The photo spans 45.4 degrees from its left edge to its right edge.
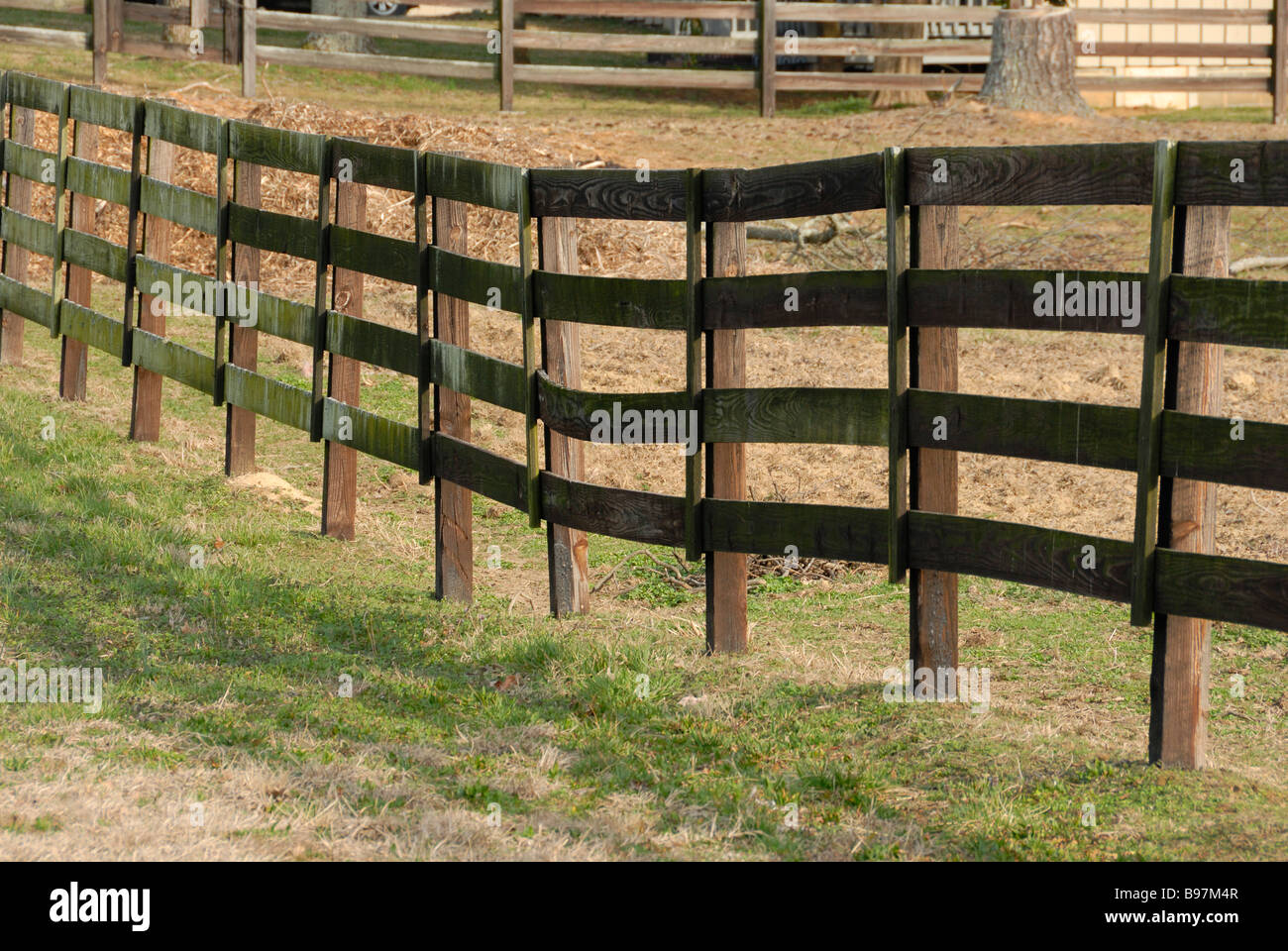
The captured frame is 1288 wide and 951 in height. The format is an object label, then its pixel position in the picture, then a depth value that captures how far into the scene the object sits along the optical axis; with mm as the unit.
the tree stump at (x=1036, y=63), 20156
